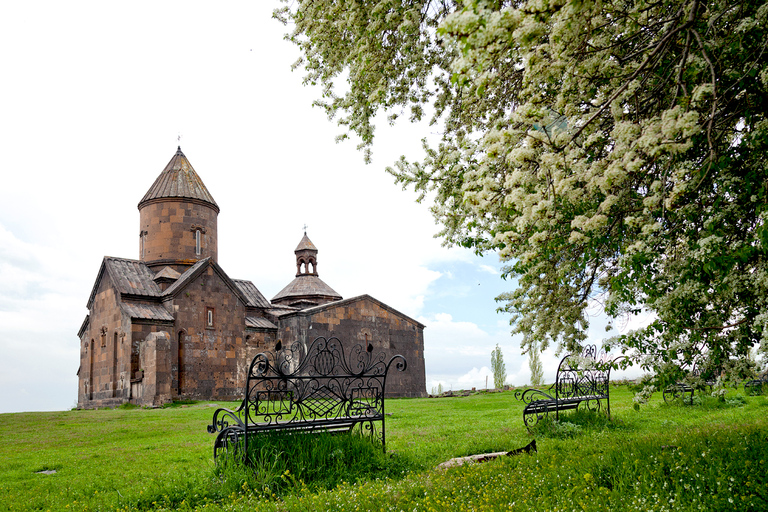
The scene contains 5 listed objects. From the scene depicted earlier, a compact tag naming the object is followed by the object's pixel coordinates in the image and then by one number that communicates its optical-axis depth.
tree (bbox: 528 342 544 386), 35.97
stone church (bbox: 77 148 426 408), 24.41
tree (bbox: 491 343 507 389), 37.22
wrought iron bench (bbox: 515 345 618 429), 9.73
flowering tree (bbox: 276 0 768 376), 3.98
